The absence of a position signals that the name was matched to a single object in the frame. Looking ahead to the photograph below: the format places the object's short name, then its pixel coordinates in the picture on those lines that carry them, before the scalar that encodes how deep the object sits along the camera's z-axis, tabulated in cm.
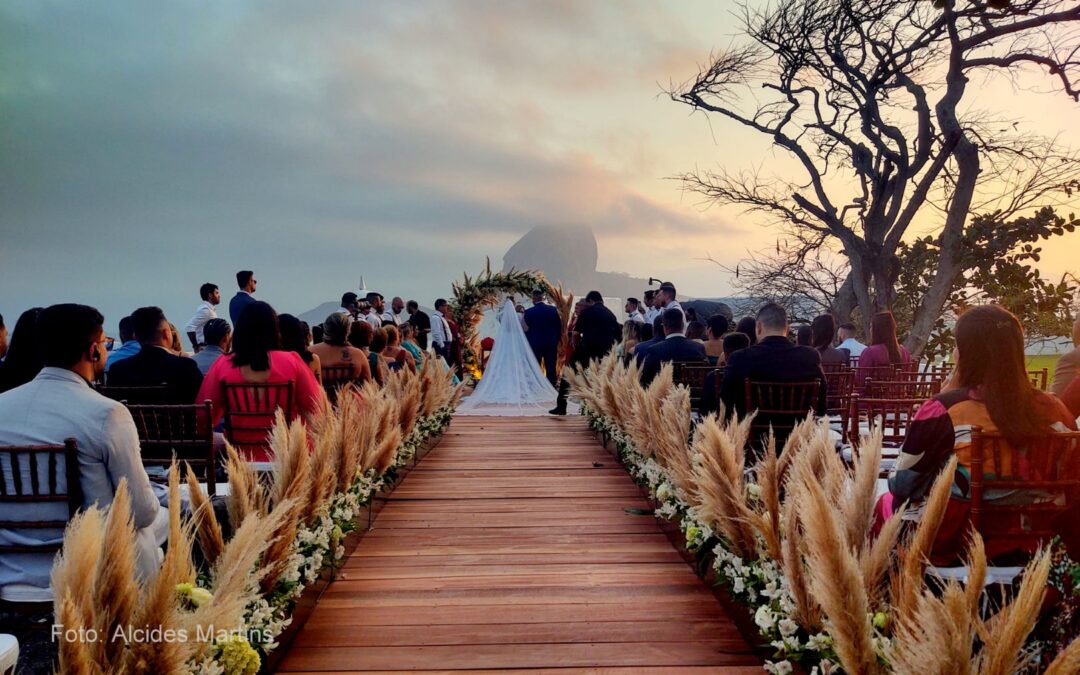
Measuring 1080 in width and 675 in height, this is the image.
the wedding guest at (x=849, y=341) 817
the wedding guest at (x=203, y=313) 890
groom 1295
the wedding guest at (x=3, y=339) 566
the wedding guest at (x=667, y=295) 1071
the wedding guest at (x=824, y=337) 639
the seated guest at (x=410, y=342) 1057
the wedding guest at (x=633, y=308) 1402
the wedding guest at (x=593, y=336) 1084
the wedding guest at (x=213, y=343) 516
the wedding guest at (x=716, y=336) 780
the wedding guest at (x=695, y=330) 963
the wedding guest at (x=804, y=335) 665
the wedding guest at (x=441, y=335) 1405
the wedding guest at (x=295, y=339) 525
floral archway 1547
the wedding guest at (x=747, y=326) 704
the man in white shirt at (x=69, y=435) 230
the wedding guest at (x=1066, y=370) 352
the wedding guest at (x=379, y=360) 702
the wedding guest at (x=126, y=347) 547
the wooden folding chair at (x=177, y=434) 336
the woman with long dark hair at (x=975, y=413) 223
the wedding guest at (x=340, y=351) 608
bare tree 1100
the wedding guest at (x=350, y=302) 1094
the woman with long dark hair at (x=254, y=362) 422
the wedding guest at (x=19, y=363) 339
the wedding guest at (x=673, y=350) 704
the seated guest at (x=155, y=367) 434
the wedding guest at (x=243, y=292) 859
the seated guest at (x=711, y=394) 506
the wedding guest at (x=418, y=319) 1370
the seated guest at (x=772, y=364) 450
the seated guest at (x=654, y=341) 757
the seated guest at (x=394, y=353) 841
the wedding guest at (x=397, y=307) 1299
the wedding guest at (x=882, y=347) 617
